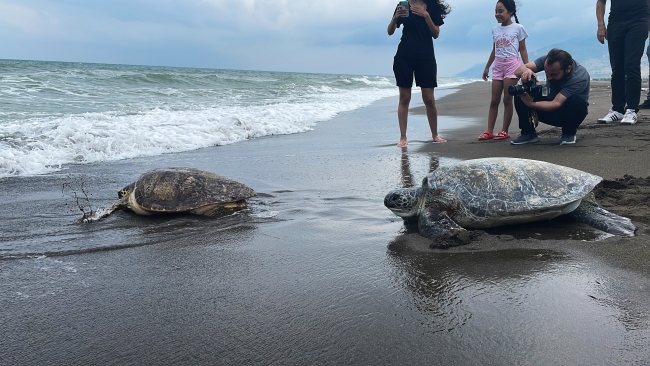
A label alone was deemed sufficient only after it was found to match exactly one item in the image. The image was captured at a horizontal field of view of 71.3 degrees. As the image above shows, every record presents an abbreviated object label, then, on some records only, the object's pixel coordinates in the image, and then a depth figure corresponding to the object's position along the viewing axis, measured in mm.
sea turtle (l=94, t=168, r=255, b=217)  3963
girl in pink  6027
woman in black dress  6176
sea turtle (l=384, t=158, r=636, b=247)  3018
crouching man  5035
